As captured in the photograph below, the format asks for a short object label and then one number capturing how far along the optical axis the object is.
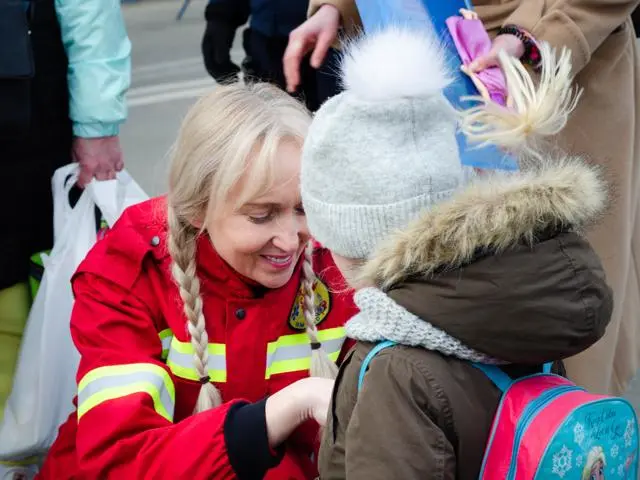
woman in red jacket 1.88
